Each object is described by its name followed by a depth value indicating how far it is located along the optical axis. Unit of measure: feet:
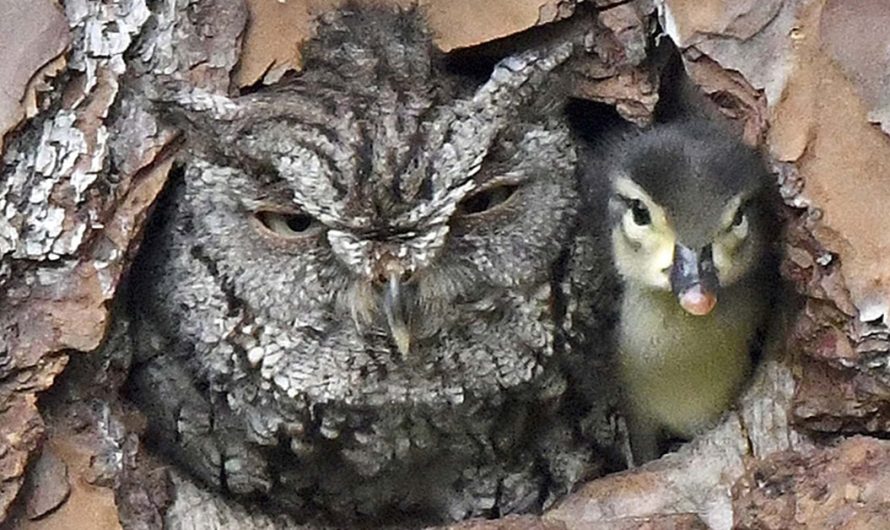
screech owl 13.94
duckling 14.07
